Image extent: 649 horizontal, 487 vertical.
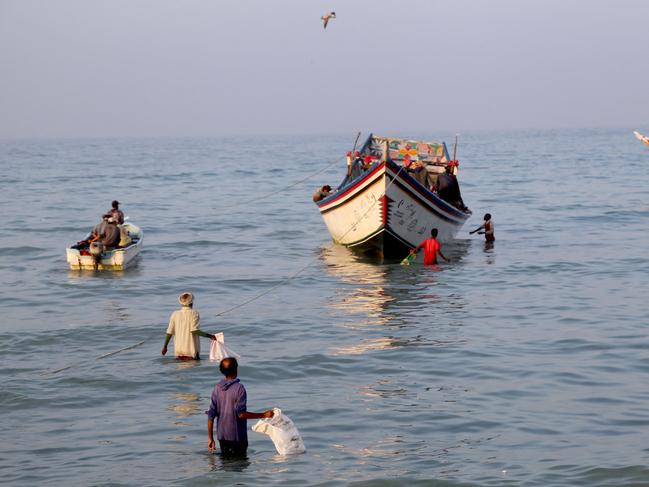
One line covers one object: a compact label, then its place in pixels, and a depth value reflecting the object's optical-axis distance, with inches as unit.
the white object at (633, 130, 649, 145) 1719.7
